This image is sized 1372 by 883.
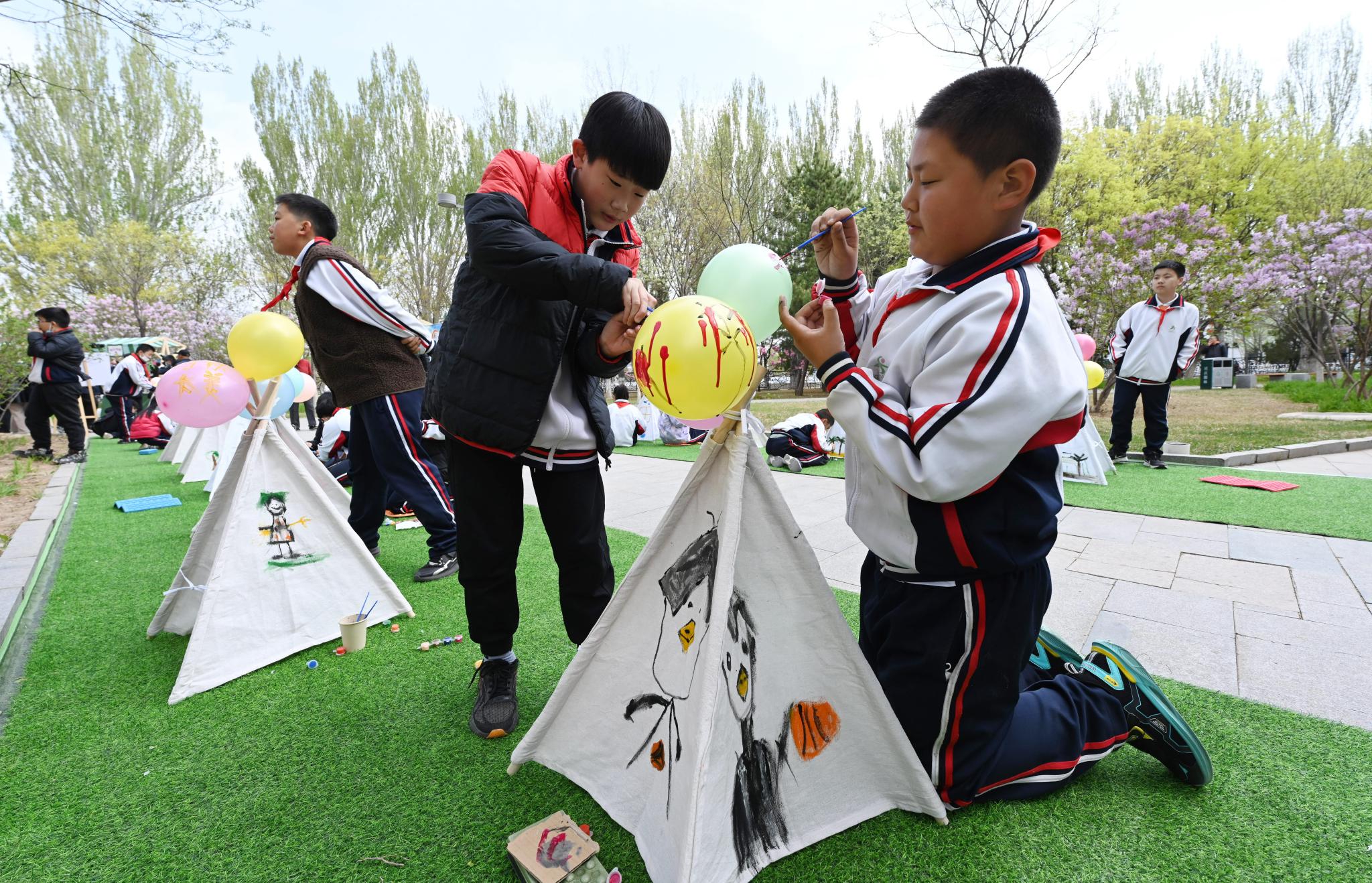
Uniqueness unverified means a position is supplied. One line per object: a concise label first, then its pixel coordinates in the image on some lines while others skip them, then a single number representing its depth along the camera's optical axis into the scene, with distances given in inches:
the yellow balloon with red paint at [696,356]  49.2
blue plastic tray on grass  214.5
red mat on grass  210.8
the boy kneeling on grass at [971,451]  49.9
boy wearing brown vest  121.7
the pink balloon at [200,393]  116.3
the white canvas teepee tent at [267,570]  98.0
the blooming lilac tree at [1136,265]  478.3
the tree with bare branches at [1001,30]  370.9
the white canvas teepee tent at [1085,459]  231.6
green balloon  65.3
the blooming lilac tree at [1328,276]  455.5
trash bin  812.6
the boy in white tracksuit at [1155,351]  251.3
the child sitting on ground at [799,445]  287.0
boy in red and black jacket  62.5
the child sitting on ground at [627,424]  396.2
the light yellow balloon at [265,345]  106.4
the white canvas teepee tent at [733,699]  52.3
